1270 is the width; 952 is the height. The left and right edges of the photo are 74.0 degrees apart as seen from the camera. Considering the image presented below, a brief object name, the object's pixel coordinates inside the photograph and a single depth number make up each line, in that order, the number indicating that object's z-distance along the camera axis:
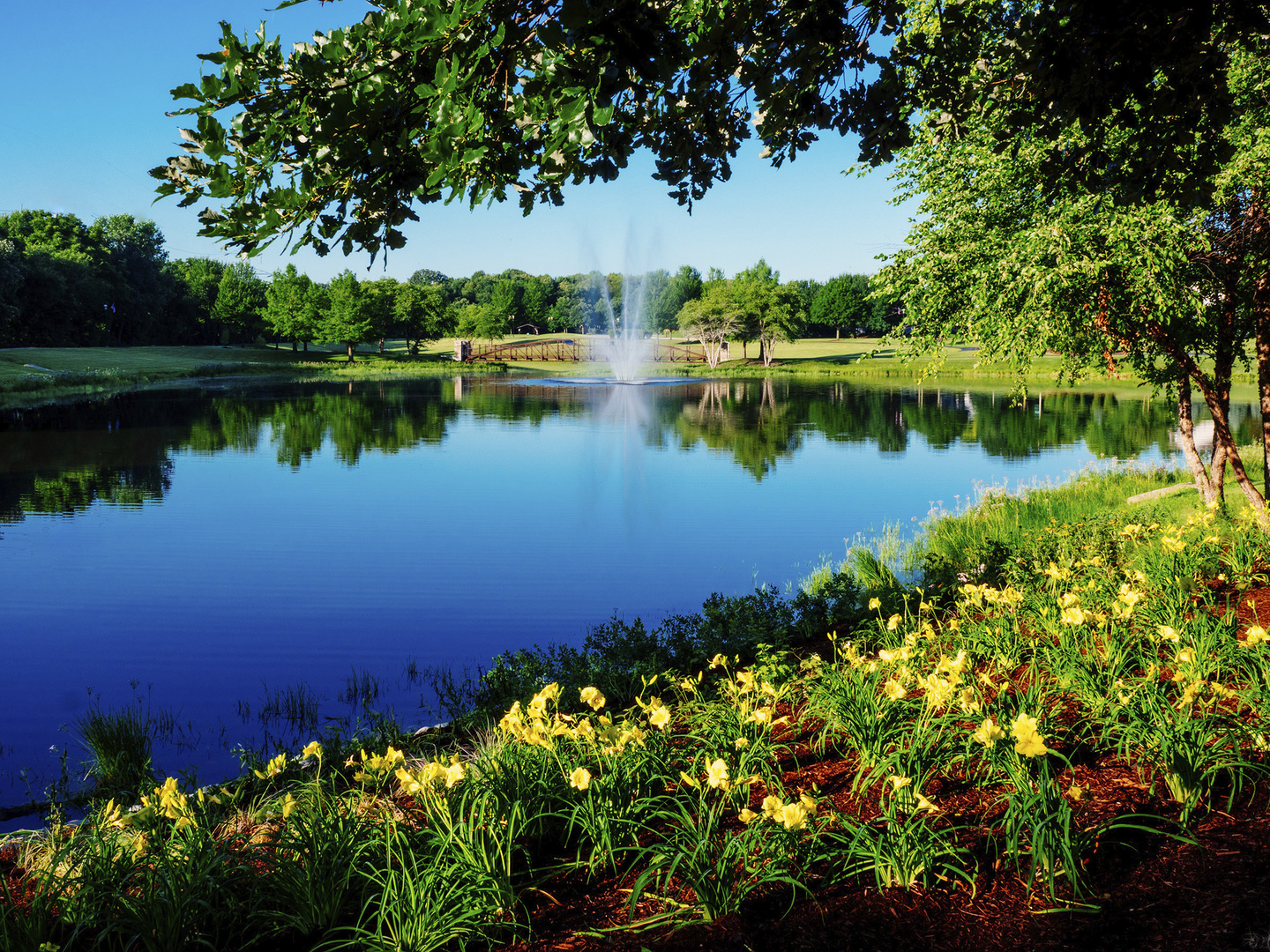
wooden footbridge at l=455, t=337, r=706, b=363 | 91.12
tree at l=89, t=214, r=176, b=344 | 82.56
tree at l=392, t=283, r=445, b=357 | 89.75
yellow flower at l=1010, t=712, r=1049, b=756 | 3.05
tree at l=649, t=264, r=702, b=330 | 127.42
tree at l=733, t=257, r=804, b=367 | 80.56
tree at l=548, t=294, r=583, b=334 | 130.75
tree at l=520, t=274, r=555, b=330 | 129.50
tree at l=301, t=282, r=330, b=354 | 85.44
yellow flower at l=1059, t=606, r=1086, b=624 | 4.58
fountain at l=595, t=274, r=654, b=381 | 70.49
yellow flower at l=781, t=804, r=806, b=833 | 3.03
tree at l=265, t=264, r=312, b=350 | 85.75
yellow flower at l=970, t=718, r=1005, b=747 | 3.44
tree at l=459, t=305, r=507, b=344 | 103.94
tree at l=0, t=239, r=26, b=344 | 58.75
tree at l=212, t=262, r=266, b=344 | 92.06
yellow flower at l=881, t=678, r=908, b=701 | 3.94
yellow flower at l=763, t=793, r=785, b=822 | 3.12
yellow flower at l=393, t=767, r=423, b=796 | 3.45
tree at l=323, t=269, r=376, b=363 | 81.12
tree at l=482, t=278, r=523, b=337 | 113.88
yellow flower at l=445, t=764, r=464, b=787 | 3.59
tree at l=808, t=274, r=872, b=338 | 112.94
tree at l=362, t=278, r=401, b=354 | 82.75
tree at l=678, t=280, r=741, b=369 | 81.38
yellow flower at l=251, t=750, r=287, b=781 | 3.86
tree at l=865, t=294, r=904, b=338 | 105.33
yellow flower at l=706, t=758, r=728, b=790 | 3.25
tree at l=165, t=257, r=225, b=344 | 93.94
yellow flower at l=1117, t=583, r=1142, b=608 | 4.79
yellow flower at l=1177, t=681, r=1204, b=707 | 3.60
